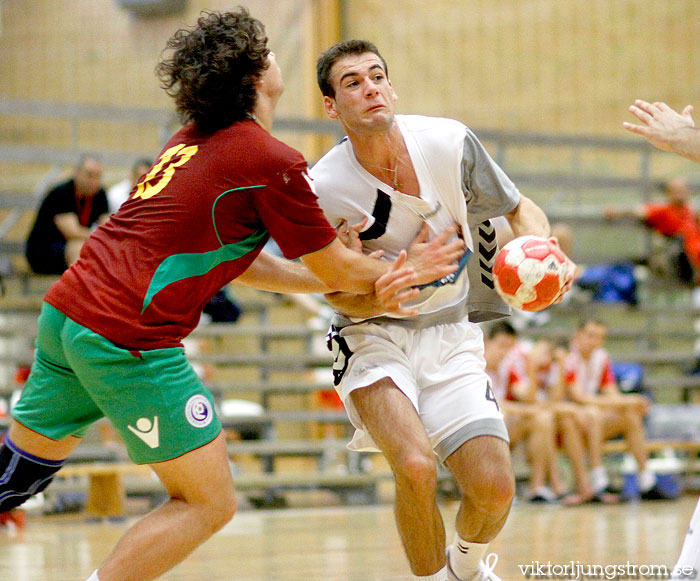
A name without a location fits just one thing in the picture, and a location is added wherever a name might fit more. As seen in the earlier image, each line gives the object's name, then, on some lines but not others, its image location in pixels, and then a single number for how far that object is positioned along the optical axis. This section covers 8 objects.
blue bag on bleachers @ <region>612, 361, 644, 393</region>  18.37
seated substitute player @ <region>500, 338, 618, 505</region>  16.80
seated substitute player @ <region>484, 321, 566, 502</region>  16.62
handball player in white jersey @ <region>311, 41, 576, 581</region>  7.37
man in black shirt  16.81
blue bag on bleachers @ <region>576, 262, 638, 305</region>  21.37
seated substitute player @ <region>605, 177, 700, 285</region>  21.48
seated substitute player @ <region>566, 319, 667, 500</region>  17.33
